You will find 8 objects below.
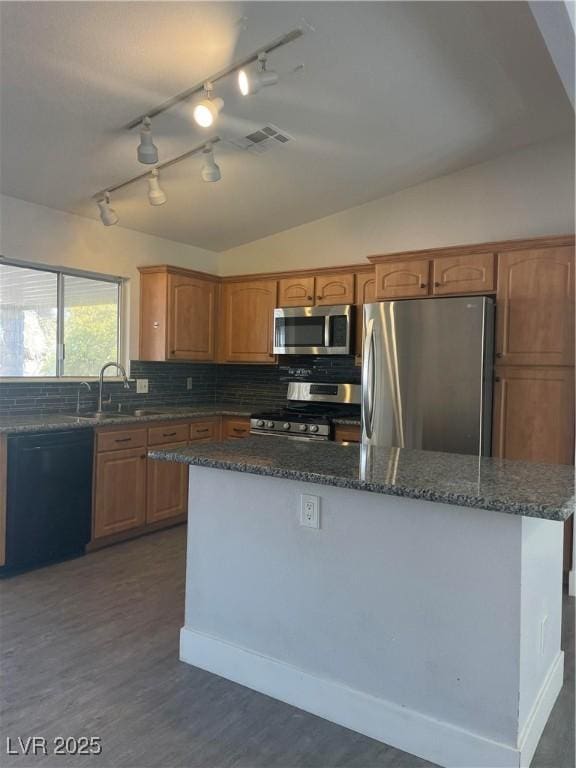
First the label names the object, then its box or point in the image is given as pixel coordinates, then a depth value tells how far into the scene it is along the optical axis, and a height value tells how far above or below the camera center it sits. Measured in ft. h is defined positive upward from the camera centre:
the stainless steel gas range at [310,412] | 14.24 -0.98
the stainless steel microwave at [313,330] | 14.60 +1.20
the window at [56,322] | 12.78 +1.21
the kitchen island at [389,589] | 5.78 -2.48
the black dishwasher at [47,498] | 10.92 -2.54
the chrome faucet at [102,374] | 13.96 -0.05
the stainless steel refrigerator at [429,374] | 11.51 +0.07
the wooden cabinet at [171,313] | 15.28 +1.64
